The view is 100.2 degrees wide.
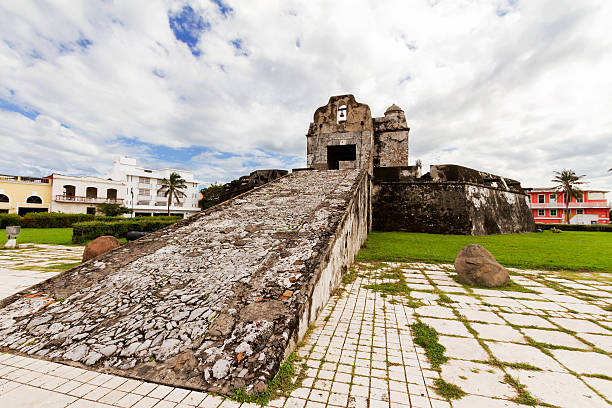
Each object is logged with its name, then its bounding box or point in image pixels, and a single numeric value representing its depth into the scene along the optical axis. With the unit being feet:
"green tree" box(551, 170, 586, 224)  93.01
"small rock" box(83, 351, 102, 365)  7.66
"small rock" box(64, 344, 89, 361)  7.84
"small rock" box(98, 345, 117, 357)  7.95
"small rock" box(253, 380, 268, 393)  6.52
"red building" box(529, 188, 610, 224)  109.40
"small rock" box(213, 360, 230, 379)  6.97
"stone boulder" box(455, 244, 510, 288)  15.48
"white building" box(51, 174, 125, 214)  93.86
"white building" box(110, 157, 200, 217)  118.21
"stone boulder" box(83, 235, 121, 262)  18.07
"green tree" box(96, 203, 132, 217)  91.56
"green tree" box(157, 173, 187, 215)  113.80
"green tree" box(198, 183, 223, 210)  140.79
